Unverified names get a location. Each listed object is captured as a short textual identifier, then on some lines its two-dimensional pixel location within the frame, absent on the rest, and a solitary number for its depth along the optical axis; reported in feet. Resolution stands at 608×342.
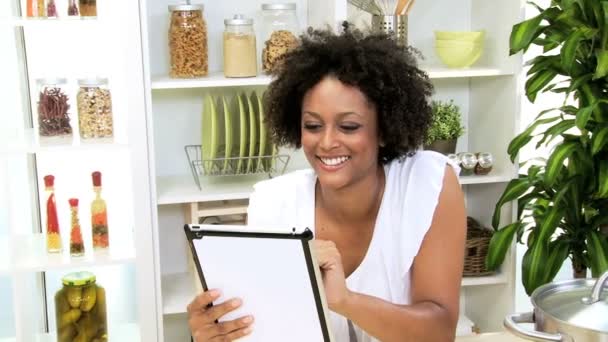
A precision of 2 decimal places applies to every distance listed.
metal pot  3.73
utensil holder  8.72
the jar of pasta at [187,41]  8.32
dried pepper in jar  7.85
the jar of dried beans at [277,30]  8.60
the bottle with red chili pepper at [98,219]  8.13
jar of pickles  8.16
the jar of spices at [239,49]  8.44
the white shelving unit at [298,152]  8.73
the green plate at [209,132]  8.48
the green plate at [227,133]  8.46
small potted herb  9.30
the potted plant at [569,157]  7.66
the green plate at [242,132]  8.50
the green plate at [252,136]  8.51
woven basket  9.24
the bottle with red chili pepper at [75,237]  8.13
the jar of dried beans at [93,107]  7.89
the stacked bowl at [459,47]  9.06
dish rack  8.70
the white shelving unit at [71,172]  7.82
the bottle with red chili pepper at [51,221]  8.10
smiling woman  5.32
